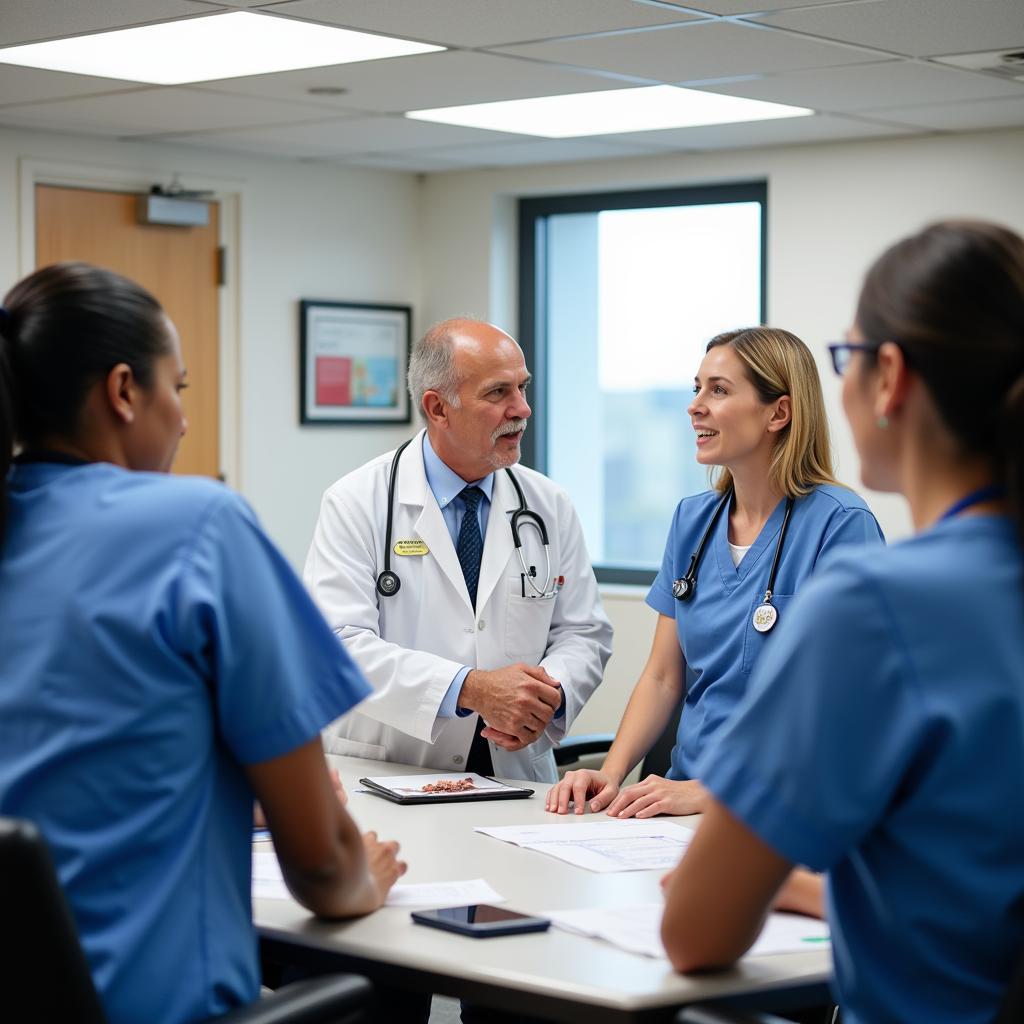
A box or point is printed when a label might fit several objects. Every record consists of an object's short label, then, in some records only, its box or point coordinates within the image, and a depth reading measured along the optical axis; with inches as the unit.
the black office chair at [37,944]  50.6
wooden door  194.2
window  218.5
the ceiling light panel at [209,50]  136.9
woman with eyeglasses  48.4
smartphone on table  67.2
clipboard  95.1
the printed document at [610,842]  81.4
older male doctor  106.4
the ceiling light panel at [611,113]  171.6
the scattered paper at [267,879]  73.7
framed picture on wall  223.6
